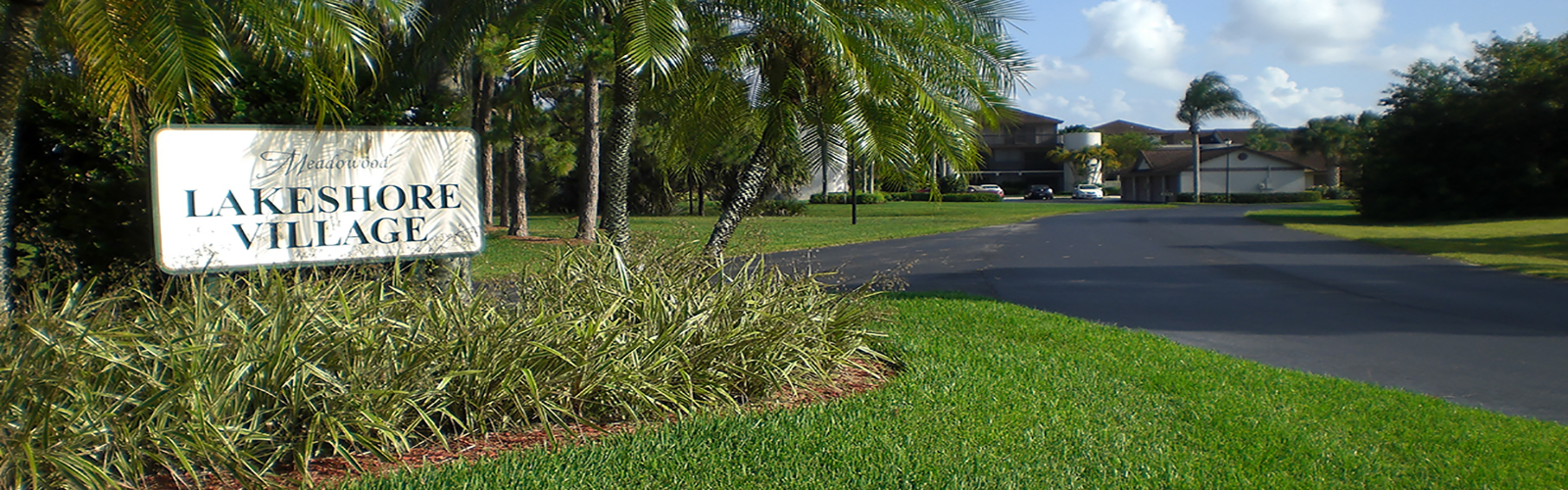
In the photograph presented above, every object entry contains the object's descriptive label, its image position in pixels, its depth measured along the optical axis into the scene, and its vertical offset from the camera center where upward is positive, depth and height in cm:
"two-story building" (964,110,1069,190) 8938 +369
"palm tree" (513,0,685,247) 731 +124
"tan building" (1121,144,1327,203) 6234 +141
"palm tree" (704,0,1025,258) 841 +116
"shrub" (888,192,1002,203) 6116 +26
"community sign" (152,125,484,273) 581 +12
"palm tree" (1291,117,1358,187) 7181 +409
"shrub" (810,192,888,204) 5388 +29
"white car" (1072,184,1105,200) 7119 +48
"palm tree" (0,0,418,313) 534 +98
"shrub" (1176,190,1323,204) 5891 -17
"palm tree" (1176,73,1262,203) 6094 +572
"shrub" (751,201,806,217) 3966 -16
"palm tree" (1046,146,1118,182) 8450 +360
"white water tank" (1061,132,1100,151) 8944 +526
